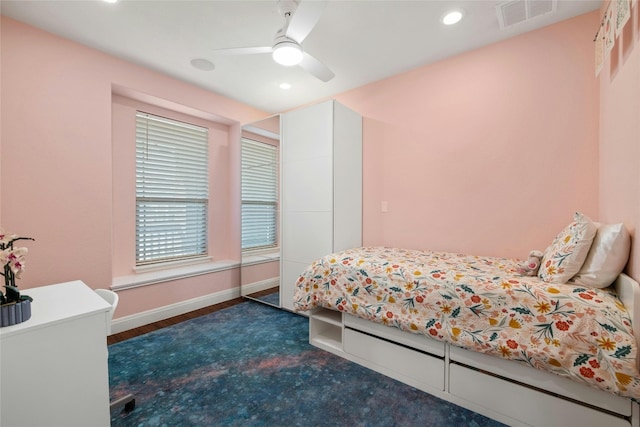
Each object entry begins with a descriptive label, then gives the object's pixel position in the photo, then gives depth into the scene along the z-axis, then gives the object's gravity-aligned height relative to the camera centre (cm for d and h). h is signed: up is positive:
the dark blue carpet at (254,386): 165 -122
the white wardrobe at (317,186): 289 +31
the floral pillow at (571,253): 154 -23
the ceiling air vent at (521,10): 195 +151
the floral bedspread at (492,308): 129 -58
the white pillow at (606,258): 142 -24
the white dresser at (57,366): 116 -70
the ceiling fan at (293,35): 163 +122
